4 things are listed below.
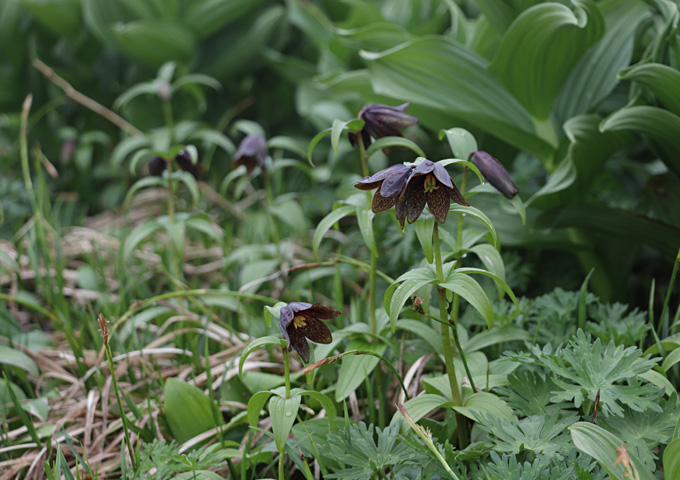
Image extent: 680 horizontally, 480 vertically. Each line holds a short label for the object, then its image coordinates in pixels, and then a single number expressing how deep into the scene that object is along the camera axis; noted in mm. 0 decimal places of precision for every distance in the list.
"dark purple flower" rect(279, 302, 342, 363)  1243
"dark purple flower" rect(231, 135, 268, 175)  1449
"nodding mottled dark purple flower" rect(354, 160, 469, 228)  1231
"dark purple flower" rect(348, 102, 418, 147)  1318
